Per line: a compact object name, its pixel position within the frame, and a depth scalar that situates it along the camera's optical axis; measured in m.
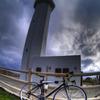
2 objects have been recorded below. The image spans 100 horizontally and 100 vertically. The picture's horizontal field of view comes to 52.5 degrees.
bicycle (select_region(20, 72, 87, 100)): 2.81
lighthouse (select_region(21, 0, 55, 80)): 13.79
